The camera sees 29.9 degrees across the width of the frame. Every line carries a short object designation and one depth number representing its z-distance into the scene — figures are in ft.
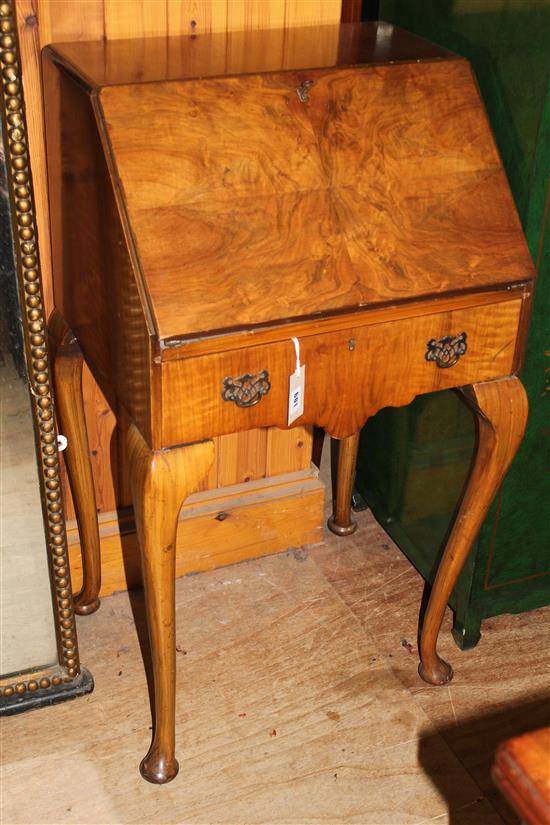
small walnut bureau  5.15
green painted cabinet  6.07
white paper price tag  5.48
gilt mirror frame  5.31
